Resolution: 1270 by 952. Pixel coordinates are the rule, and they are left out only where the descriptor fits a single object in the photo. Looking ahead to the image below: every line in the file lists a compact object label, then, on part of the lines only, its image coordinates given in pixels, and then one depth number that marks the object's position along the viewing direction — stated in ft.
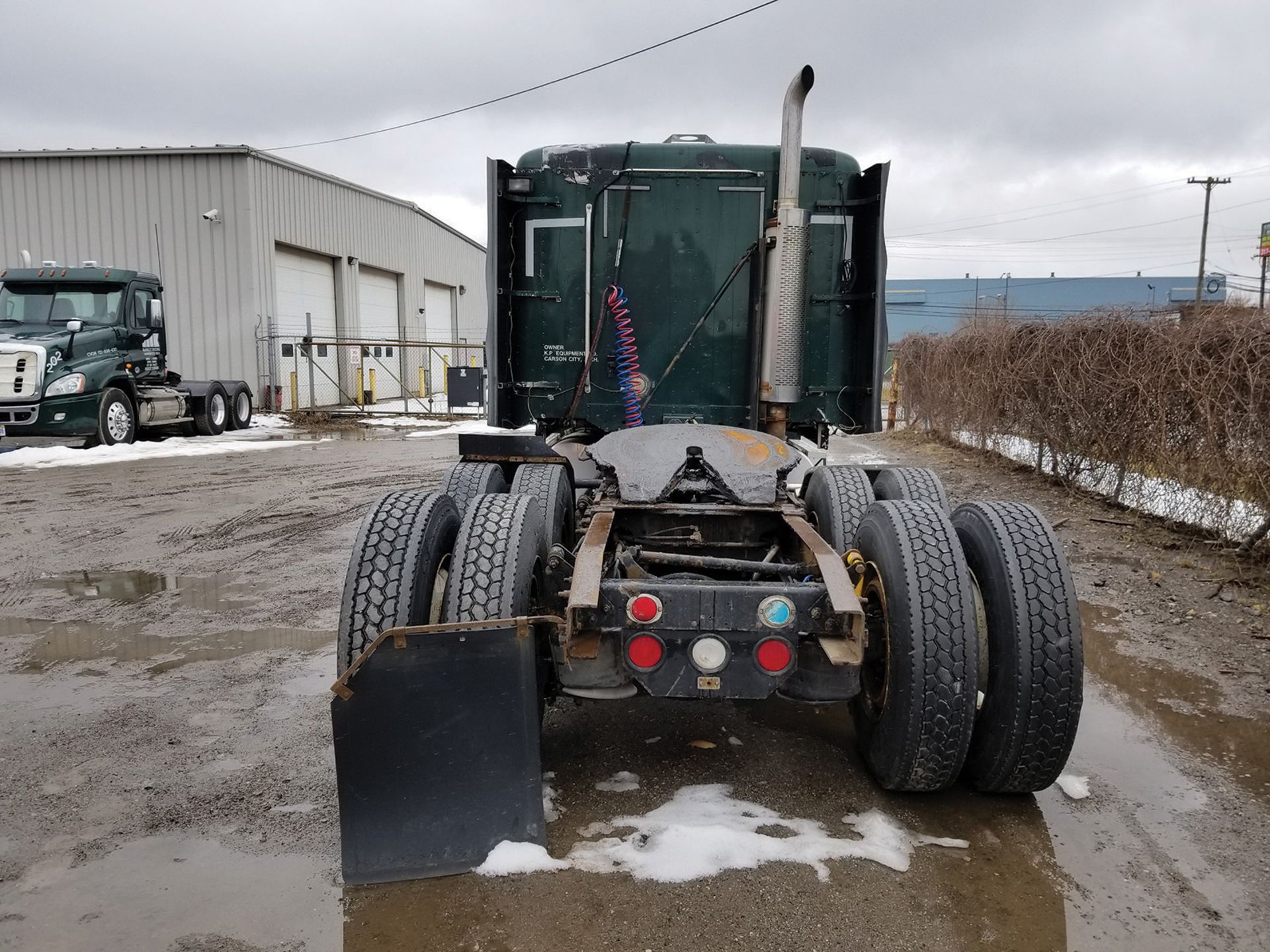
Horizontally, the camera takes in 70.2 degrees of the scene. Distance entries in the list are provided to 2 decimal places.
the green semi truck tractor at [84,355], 44.73
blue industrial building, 231.09
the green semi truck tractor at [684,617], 9.51
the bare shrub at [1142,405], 21.54
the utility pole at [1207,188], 145.18
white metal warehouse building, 71.36
